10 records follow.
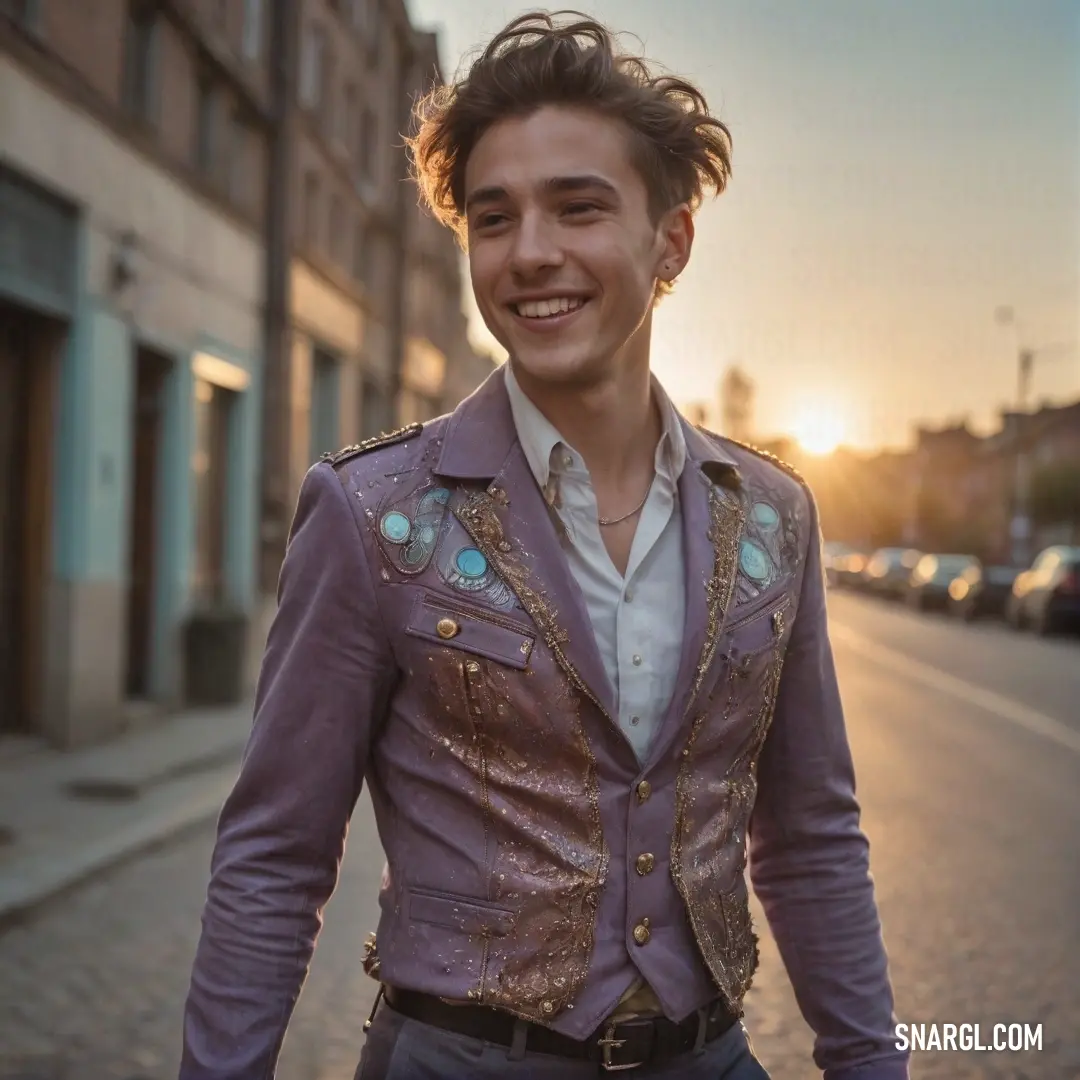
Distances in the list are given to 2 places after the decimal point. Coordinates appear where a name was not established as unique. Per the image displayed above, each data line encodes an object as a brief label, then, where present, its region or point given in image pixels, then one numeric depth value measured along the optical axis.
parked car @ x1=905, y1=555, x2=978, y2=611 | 41.59
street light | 49.22
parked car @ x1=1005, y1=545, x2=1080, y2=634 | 29.14
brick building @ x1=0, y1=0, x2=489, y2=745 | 11.43
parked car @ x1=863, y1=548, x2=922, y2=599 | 49.44
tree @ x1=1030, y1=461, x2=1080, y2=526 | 58.88
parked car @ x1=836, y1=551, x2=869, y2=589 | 58.96
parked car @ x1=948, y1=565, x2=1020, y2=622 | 35.78
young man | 1.83
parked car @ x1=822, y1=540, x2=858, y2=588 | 62.61
